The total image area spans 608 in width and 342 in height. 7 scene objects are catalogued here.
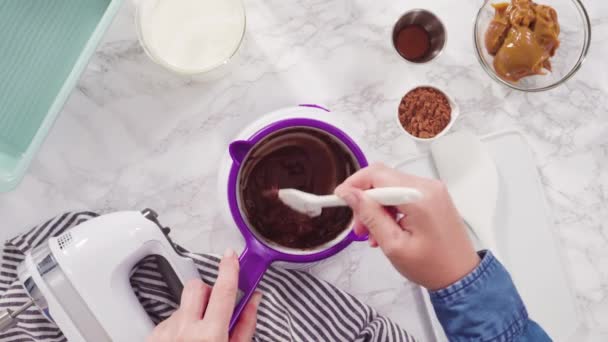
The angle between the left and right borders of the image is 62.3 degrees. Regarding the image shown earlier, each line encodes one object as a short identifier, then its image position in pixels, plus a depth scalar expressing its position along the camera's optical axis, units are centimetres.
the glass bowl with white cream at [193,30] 70
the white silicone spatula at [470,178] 71
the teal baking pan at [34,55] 67
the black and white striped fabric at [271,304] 66
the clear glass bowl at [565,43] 74
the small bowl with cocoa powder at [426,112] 72
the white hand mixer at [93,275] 56
